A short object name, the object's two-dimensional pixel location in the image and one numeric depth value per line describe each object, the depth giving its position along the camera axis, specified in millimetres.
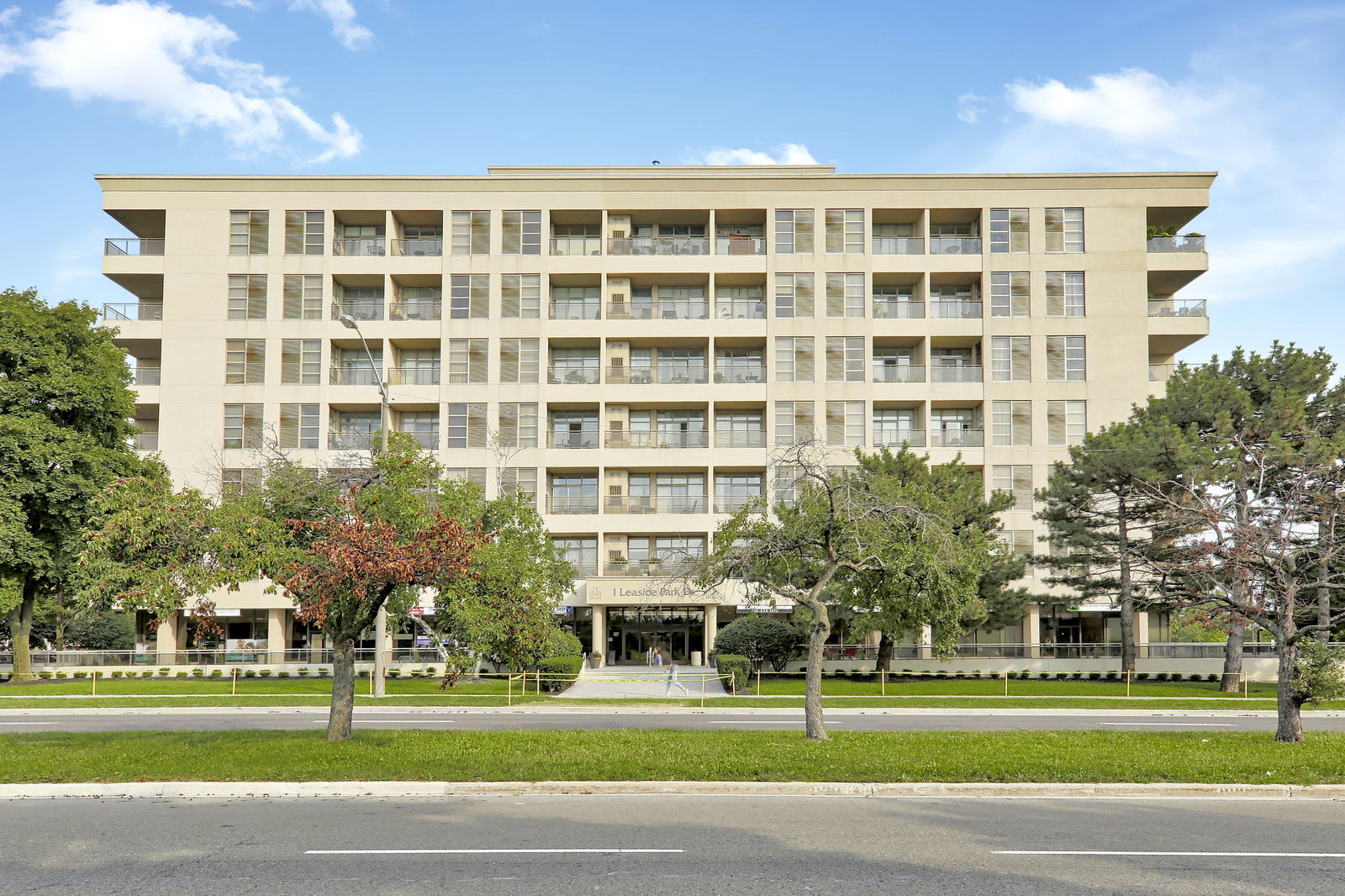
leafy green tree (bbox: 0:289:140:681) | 36688
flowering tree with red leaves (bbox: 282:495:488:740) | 15078
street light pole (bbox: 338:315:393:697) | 31548
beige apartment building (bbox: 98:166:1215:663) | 52312
